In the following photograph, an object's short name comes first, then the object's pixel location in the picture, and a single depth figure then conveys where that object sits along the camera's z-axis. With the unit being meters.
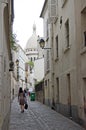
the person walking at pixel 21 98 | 14.42
